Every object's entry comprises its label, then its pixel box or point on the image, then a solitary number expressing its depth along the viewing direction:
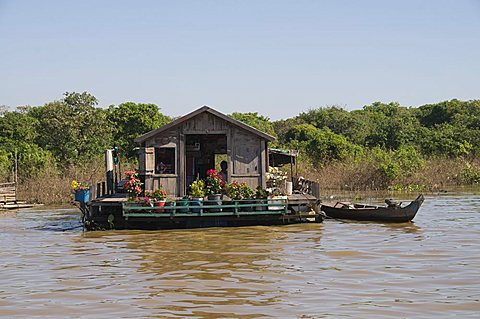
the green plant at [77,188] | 20.63
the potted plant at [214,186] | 19.91
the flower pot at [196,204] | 19.66
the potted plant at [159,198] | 19.69
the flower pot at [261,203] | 19.87
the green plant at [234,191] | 20.09
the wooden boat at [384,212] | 21.53
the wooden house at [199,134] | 21.73
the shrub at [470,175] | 38.03
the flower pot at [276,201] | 19.86
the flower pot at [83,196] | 20.48
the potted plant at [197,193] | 19.70
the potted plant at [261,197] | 19.89
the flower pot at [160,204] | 19.69
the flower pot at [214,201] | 19.73
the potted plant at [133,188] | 19.91
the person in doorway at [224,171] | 22.16
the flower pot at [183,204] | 19.61
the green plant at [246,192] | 20.12
